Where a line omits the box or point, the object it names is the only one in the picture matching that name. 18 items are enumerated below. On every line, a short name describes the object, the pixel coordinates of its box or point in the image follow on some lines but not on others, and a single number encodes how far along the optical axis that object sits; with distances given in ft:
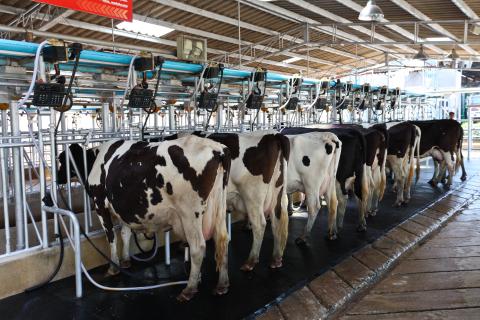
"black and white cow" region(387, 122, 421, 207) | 24.63
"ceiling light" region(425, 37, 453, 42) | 45.88
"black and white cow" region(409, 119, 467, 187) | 29.55
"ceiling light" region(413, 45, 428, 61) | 39.81
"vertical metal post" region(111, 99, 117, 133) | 18.91
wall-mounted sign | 15.16
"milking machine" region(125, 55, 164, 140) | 13.38
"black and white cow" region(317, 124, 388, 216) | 20.33
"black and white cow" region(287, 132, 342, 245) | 16.63
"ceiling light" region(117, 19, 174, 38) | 33.12
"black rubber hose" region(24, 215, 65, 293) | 12.00
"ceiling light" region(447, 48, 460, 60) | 46.50
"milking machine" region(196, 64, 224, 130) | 16.22
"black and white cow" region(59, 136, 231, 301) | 11.37
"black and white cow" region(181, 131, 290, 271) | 14.01
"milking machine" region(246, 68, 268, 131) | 18.69
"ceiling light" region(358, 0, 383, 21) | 23.88
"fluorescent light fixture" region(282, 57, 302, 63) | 55.26
